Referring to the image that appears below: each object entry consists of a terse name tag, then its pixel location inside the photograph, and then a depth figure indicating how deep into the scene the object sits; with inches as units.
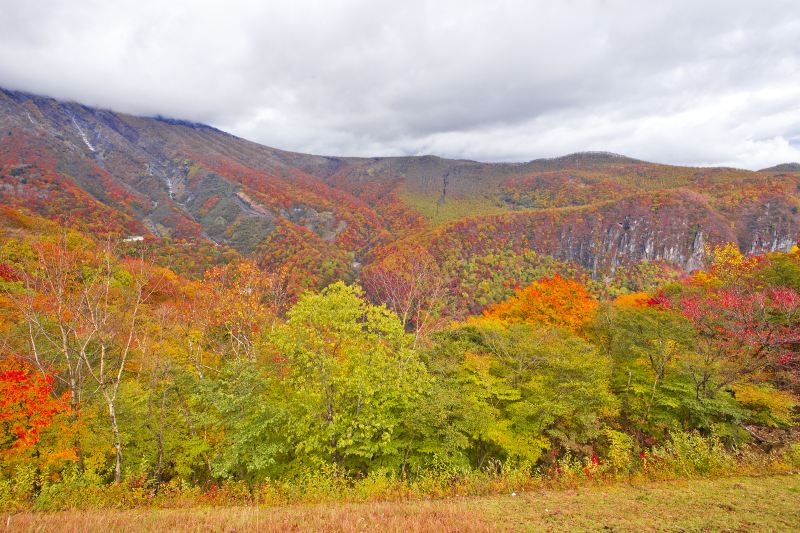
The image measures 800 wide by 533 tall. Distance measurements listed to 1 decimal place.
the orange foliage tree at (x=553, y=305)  1353.3
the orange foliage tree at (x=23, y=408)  514.3
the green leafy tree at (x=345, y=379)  571.8
